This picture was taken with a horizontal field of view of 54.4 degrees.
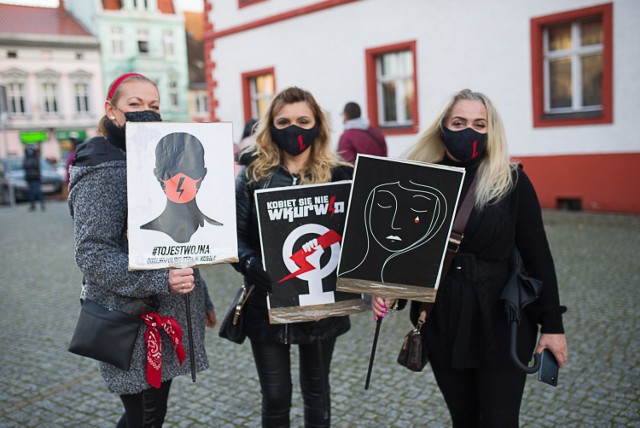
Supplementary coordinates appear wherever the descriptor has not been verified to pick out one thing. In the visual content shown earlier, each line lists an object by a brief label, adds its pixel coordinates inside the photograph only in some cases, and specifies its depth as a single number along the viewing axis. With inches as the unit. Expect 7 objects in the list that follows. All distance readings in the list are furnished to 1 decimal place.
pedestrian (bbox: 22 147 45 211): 681.6
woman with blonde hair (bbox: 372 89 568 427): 97.7
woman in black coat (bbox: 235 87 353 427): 112.7
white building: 406.3
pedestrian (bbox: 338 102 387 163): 306.0
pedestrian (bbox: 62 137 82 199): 845.4
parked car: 817.4
